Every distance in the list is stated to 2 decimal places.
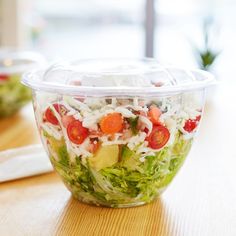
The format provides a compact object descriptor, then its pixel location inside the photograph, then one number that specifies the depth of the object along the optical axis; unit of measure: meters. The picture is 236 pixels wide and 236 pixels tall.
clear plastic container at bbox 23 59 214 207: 0.48
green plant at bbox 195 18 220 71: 1.02
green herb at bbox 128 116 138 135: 0.48
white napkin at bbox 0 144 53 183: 0.59
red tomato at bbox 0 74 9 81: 0.85
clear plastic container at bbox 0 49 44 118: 0.85
